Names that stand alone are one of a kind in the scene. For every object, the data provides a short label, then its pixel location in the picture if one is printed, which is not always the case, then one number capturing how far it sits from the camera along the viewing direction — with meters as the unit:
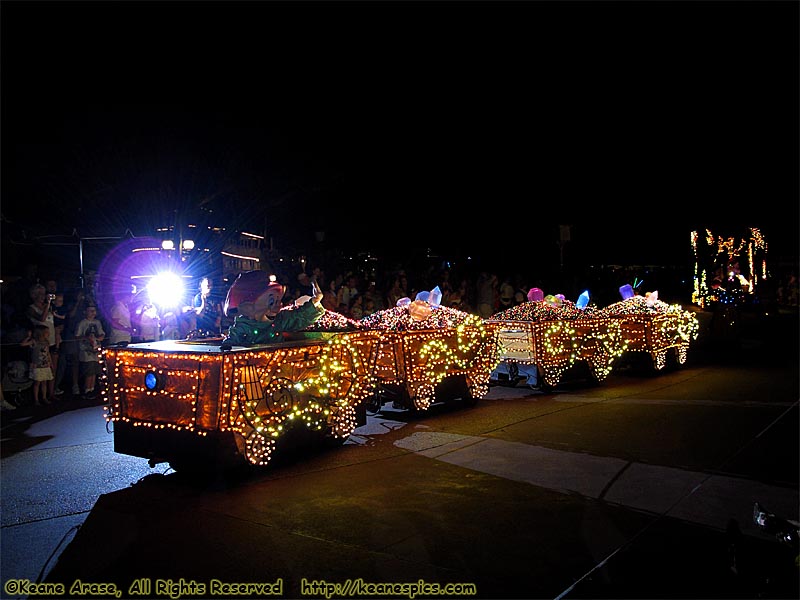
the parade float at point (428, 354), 9.12
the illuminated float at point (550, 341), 11.23
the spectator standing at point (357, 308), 12.96
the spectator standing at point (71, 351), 10.73
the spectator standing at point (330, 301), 13.38
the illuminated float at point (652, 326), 12.98
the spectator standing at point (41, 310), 10.30
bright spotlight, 12.90
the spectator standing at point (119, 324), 11.23
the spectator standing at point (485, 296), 16.86
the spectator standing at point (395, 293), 14.91
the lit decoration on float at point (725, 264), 25.27
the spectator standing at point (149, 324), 11.56
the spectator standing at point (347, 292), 14.53
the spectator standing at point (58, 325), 10.73
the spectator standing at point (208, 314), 11.33
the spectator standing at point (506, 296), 18.00
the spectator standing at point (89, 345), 10.73
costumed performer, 6.84
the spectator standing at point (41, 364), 10.05
